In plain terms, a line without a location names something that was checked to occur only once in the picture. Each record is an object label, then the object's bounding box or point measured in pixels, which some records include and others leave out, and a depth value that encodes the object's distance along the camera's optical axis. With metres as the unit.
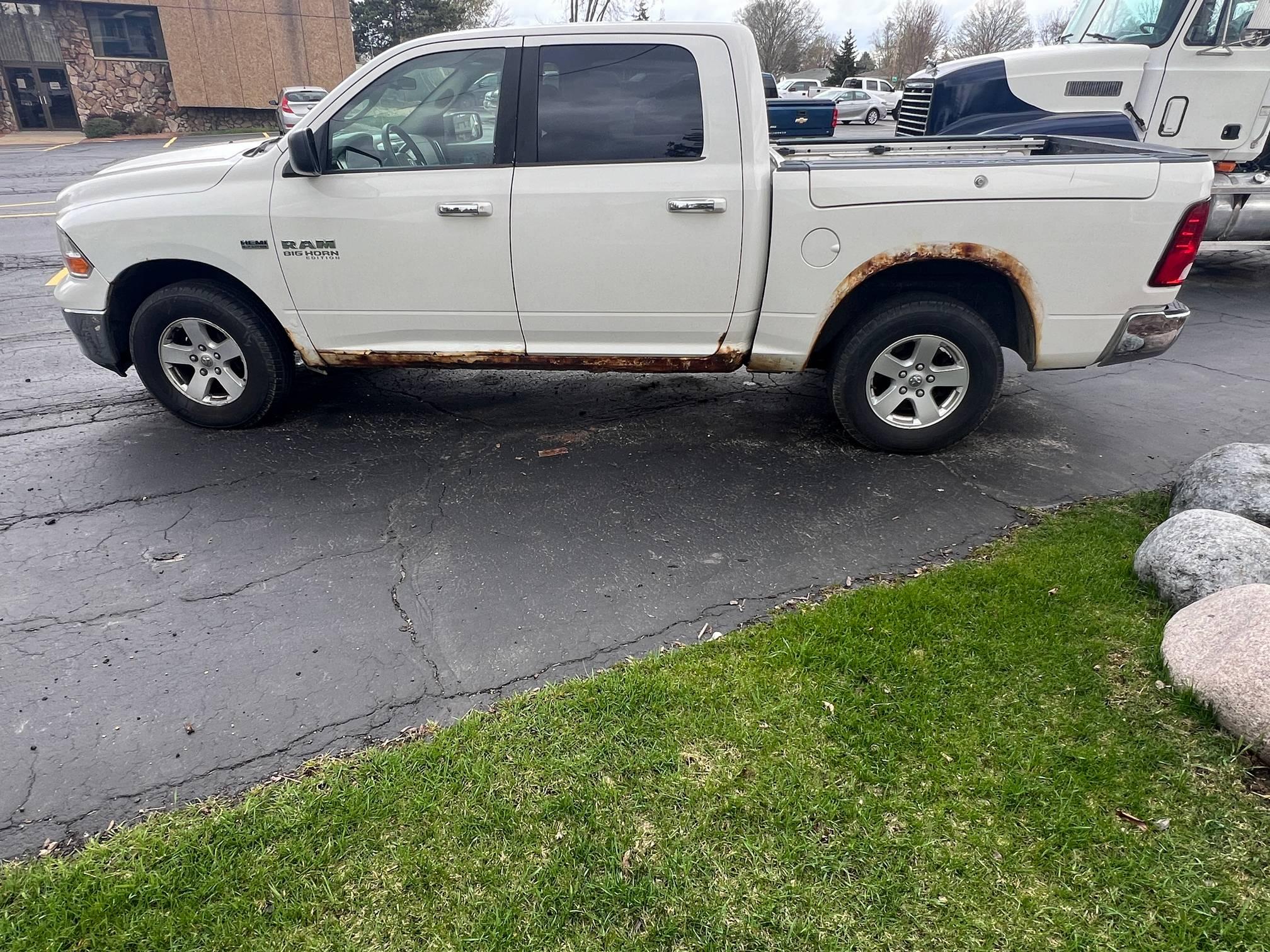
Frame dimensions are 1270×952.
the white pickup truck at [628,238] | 4.15
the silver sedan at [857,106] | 35.25
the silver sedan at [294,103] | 22.12
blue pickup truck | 12.38
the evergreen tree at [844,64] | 53.94
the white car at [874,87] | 39.06
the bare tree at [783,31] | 62.44
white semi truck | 7.65
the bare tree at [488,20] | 44.01
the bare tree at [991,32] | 62.50
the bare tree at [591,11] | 42.25
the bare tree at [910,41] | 63.81
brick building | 29.61
